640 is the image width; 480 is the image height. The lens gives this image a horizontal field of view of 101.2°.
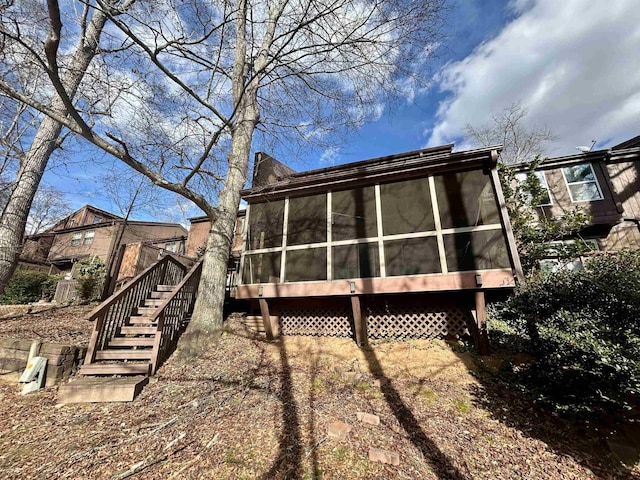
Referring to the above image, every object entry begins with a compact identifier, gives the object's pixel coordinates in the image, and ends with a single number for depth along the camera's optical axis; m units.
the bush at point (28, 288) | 11.93
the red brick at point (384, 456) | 2.56
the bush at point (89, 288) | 10.19
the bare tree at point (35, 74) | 3.84
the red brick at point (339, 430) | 2.96
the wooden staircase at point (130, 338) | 3.93
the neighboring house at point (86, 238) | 21.62
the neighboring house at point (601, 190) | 10.35
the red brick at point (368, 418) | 3.24
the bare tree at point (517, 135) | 17.22
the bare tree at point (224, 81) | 4.57
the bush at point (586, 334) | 2.75
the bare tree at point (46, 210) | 15.92
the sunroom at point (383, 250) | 5.38
